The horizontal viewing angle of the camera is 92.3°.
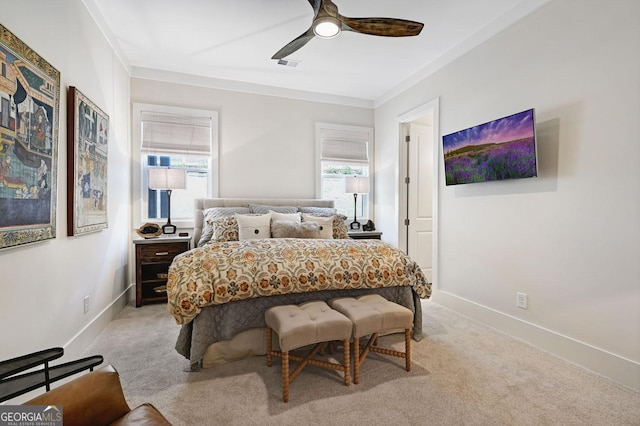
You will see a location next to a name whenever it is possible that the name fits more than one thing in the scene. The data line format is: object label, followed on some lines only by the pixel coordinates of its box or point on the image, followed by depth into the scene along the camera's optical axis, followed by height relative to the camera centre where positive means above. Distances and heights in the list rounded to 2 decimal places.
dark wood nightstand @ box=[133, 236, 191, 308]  3.51 -0.61
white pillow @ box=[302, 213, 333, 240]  3.35 -0.16
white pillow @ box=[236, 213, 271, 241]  3.32 -0.20
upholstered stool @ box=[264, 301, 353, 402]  1.81 -0.74
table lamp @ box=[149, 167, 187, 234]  3.68 +0.37
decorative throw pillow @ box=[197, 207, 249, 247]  3.57 -0.08
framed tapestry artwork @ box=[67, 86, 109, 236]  2.24 +0.36
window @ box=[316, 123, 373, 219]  4.90 +0.77
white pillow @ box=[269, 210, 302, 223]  3.50 -0.10
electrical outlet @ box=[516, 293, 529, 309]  2.68 -0.81
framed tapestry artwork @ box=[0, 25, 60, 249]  1.52 +0.37
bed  2.10 -0.55
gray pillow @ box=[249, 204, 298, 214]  4.03 +0.00
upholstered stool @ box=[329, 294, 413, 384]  1.99 -0.74
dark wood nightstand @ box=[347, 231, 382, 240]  4.41 -0.38
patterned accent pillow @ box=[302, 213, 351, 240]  3.61 -0.23
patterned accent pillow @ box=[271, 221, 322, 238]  3.21 -0.22
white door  4.56 +0.21
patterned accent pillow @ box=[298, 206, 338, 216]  4.22 -0.02
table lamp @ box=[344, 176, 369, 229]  4.72 +0.37
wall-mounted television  2.49 +0.53
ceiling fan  2.21 +1.37
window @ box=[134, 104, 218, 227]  3.99 +0.75
